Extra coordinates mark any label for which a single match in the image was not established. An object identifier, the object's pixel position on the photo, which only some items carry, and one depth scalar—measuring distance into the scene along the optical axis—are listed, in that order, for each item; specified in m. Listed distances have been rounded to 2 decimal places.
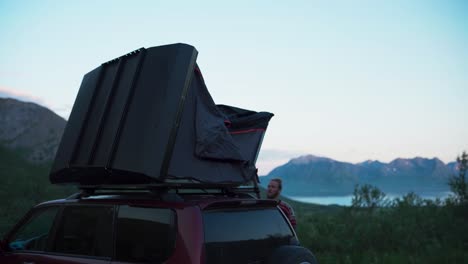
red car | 3.56
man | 6.59
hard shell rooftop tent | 4.13
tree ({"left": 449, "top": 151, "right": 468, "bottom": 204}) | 19.23
